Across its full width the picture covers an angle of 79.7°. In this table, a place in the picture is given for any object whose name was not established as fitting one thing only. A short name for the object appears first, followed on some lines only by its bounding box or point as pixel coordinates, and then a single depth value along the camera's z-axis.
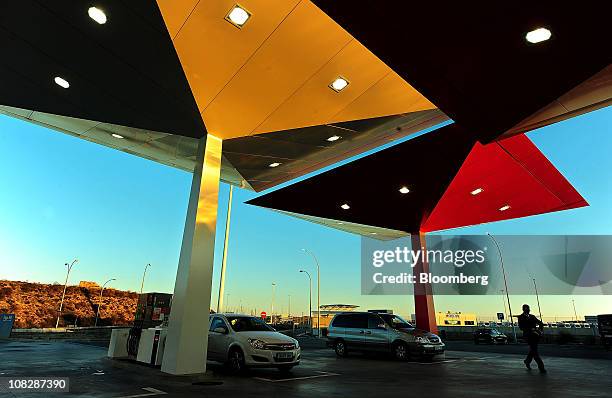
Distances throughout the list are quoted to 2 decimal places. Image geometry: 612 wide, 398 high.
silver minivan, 13.71
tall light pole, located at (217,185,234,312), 21.57
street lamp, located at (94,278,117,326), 56.94
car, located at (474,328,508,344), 28.84
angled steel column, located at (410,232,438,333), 19.97
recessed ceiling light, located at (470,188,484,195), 15.39
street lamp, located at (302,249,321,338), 41.62
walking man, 11.09
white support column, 9.47
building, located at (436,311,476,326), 87.95
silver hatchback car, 9.55
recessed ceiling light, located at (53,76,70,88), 9.09
